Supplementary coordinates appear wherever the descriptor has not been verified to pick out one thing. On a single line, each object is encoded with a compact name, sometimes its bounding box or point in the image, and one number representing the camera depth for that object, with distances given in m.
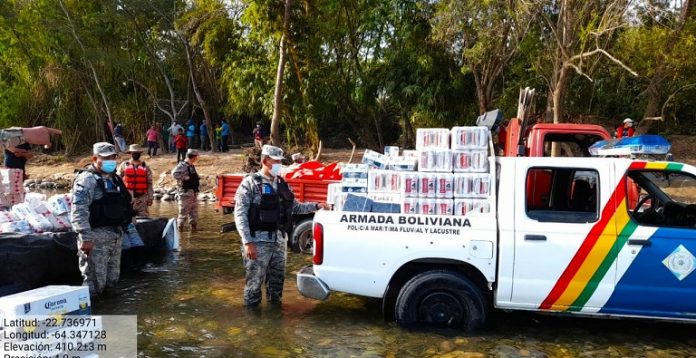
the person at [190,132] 26.39
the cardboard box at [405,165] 5.58
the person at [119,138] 26.00
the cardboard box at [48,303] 3.88
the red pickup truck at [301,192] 9.05
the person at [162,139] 26.92
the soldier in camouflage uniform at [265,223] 5.92
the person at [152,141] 24.98
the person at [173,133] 24.00
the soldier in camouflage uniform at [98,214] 6.22
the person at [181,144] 21.91
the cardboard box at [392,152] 6.31
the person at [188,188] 10.69
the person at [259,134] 21.15
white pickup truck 4.87
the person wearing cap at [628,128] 11.62
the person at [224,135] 25.53
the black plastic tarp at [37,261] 6.41
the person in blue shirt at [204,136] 26.73
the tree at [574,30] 13.16
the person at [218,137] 26.73
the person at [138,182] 9.85
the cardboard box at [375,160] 5.77
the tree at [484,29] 15.62
